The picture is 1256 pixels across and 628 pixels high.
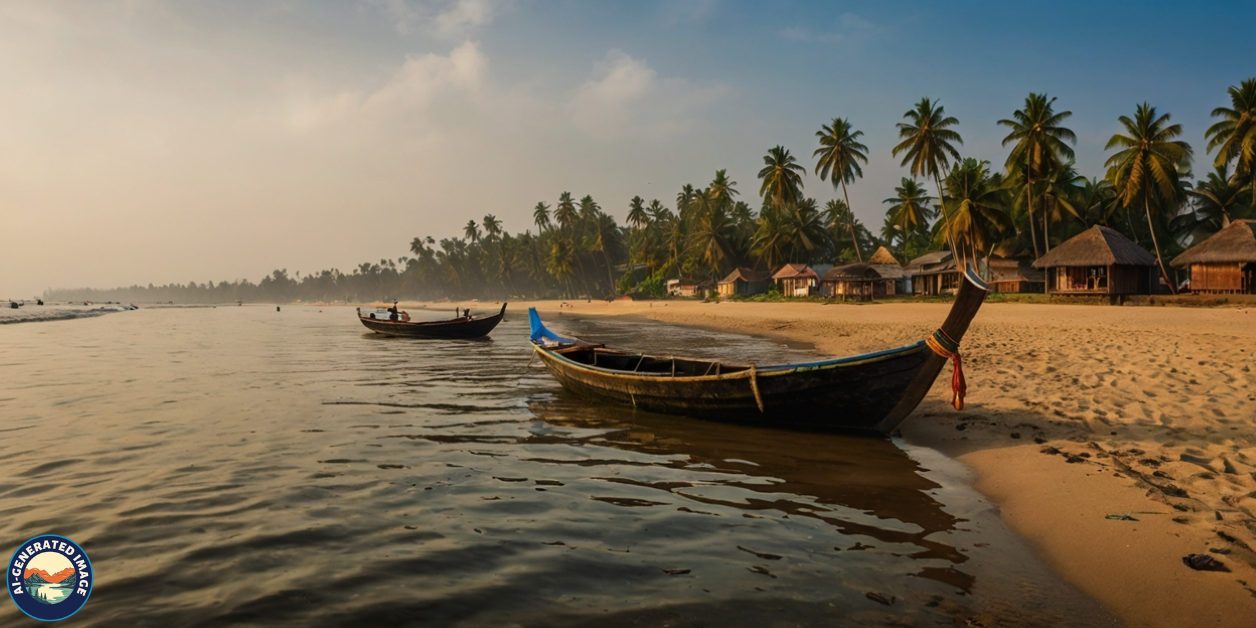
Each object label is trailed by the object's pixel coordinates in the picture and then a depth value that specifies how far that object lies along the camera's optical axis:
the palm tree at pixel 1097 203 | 44.41
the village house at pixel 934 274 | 49.53
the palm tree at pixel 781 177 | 56.22
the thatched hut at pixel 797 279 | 57.25
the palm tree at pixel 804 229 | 63.06
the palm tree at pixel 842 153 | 51.16
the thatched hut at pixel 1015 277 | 44.31
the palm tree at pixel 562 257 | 89.81
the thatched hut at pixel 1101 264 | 33.41
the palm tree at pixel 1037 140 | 39.72
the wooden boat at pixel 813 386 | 8.05
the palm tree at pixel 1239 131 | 33.97
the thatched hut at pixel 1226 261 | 29.36
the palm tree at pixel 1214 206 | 41.74
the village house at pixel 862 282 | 49.62
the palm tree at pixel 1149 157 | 35.25
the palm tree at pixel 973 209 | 40.19
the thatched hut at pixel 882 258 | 57.19
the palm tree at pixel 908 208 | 50.72
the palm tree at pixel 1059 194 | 41.88
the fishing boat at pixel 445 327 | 28.23
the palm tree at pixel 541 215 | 107.81
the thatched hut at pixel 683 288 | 75.74
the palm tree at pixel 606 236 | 92.69
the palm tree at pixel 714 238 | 67.53
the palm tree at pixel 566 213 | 95.56
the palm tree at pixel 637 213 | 89.81
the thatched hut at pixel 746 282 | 66.06
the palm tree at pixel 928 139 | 44.19
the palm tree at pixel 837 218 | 75.31
